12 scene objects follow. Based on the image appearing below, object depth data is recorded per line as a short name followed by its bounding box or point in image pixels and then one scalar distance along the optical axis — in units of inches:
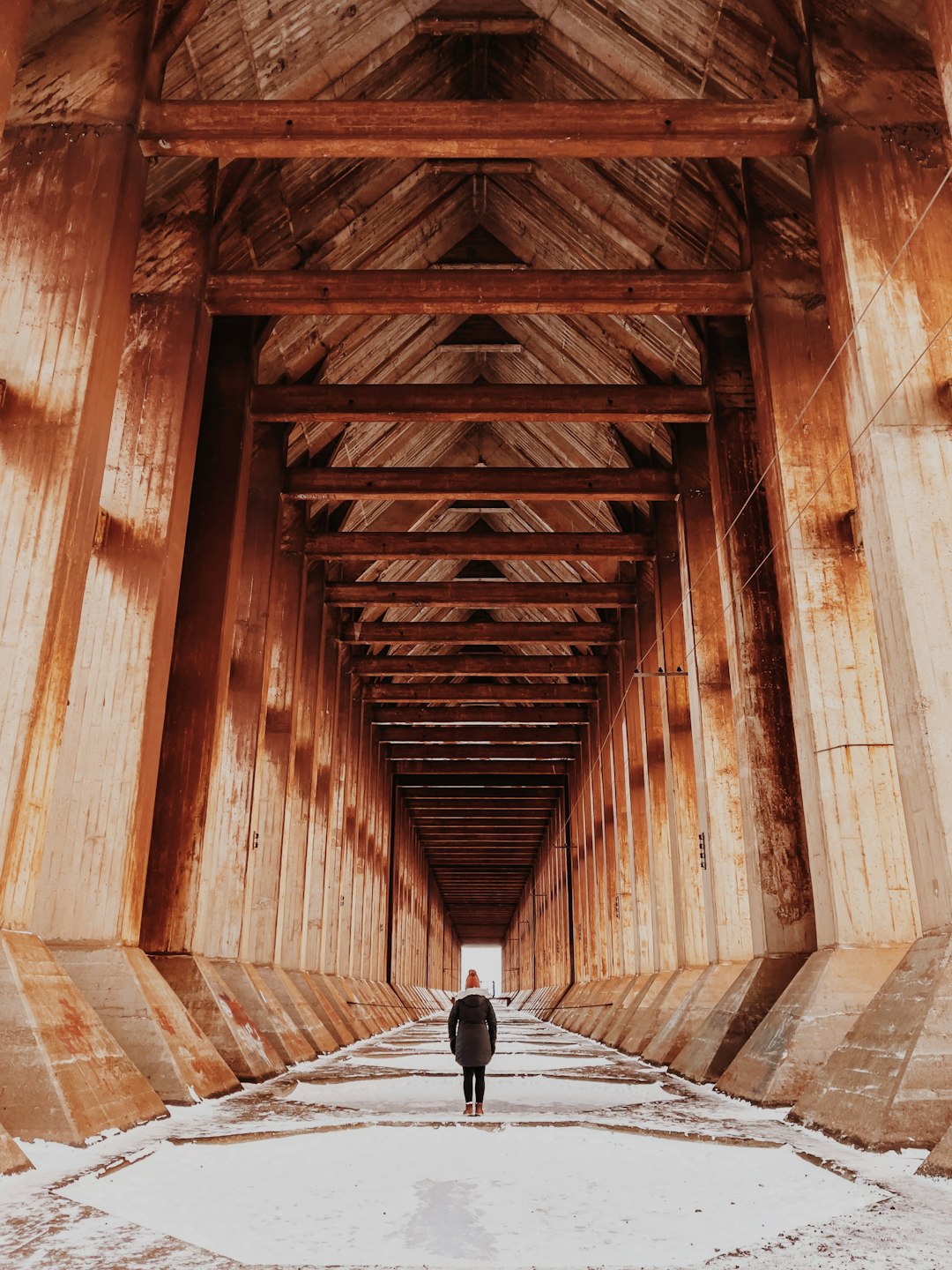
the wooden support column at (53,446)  244.5
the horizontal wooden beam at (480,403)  569.0
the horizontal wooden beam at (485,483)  657.6
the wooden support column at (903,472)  231.3
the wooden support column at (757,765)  410.6
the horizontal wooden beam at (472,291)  464.1
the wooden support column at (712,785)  500.7
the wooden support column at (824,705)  328.2
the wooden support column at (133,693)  335.0
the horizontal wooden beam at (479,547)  733.3
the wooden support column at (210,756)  417.1
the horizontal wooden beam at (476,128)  361.7
